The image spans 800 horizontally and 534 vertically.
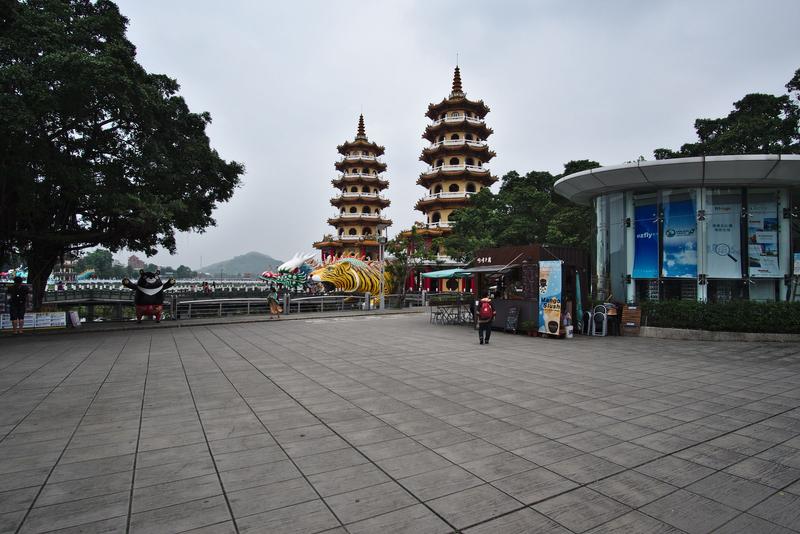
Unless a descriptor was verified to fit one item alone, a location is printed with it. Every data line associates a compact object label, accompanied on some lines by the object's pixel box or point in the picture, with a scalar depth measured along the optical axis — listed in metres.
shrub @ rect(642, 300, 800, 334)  11.52
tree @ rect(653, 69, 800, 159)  23.62
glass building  12.98
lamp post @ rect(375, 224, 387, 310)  23.58
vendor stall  13.66
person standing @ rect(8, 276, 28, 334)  13.61
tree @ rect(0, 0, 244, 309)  11.58
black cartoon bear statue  16.80
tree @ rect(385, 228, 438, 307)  31.41
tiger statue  31.50
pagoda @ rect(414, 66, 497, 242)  43.19
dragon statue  32.25
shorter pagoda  50.94
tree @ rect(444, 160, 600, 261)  30.28
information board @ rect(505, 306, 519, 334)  14.01
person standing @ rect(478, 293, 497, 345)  11.39
